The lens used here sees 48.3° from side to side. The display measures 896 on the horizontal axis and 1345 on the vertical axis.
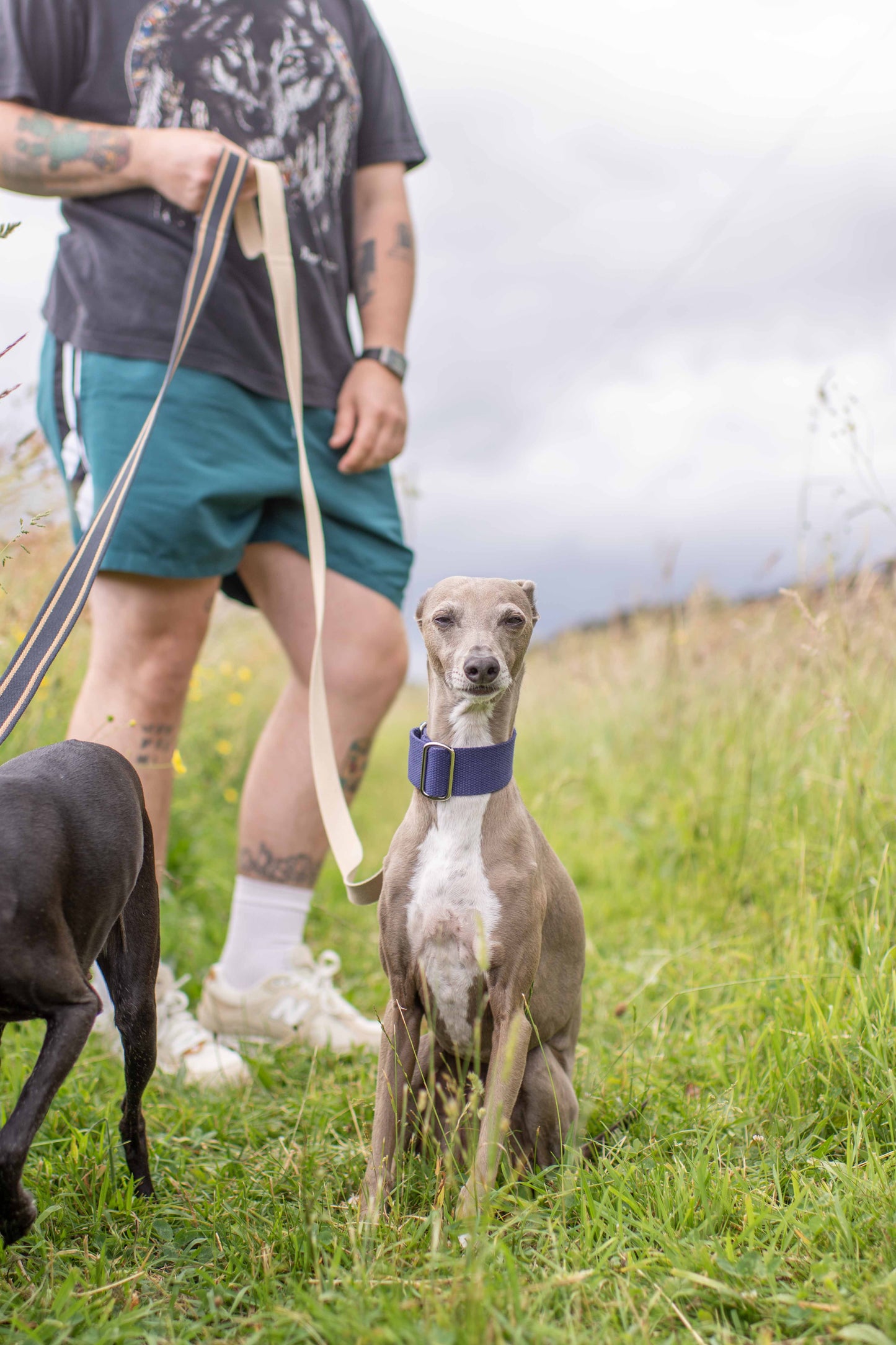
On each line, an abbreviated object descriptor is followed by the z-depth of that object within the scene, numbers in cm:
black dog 128
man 247
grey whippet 178
